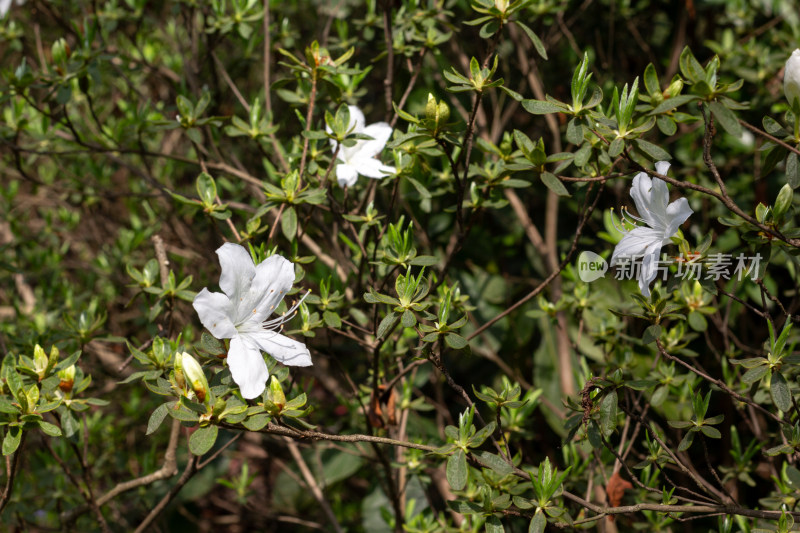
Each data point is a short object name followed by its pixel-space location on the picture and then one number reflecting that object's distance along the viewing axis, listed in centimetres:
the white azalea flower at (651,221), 75
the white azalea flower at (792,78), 74
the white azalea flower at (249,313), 74
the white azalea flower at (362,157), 83
